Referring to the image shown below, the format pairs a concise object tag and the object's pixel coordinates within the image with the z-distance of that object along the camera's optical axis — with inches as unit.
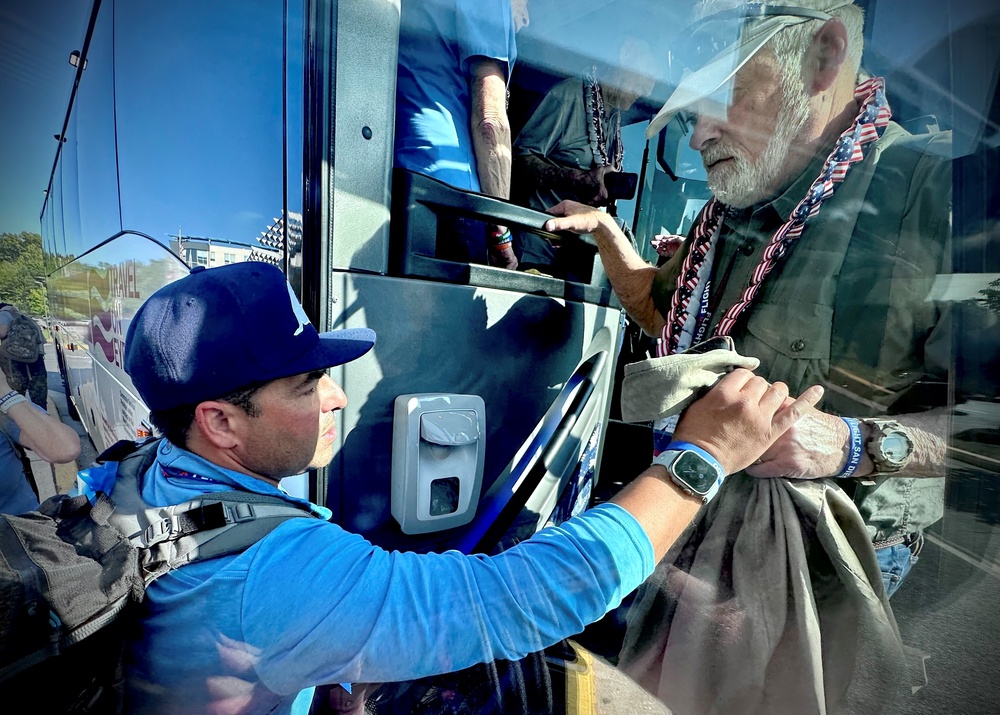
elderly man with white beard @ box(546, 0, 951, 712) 32.2
